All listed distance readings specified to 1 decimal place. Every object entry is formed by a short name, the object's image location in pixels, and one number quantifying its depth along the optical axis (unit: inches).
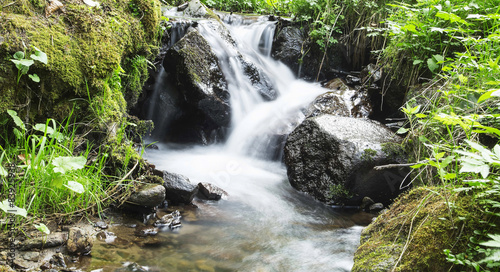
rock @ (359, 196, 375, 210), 165.2
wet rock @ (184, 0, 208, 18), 311.1
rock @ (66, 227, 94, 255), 94.3
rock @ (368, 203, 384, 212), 163.0
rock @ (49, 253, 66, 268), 88.5
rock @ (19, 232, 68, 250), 88.7
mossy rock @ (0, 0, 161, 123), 101.3
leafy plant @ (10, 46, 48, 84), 97.2
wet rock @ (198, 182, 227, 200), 155.7
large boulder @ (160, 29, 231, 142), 221.5
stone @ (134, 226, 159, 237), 115.2
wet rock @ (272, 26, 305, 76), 310.5
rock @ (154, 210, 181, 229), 124.2
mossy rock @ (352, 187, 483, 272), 69.6
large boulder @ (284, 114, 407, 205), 164.7
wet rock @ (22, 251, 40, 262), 86.7
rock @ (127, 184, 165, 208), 122.9
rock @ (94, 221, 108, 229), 109.9
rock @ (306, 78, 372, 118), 238.7
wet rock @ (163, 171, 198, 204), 142.2
